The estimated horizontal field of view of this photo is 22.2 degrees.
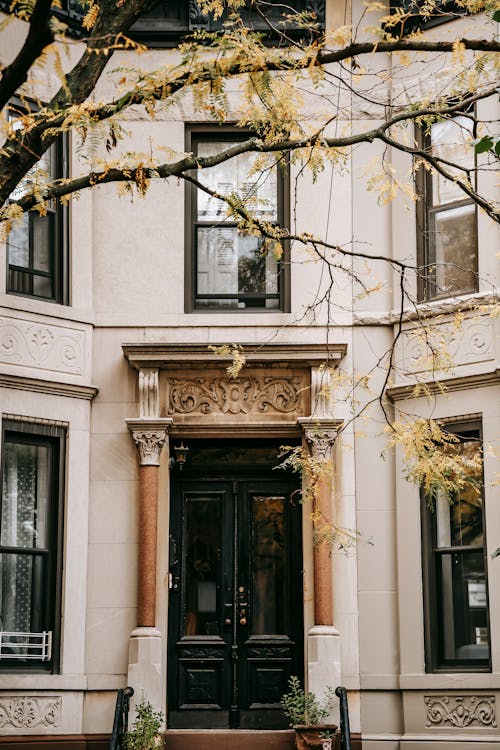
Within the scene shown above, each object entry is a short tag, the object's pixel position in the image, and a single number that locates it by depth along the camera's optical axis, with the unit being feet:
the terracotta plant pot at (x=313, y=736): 36.86
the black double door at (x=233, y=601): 40.22
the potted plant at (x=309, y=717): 36.93
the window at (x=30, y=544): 39.09
